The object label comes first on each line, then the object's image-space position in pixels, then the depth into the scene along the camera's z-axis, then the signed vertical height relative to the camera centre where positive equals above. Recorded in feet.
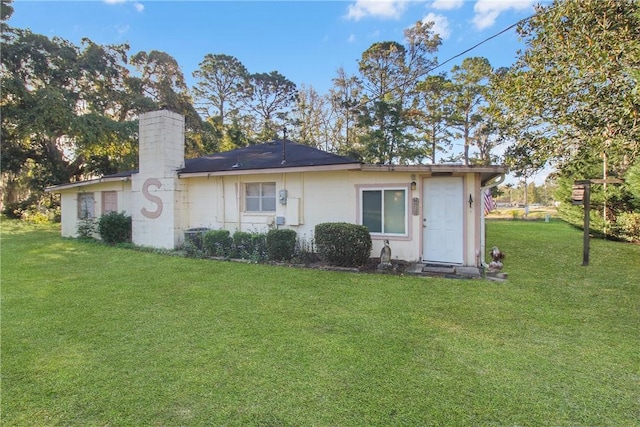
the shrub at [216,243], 28.32 -2.88
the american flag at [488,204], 46.22 +0.68
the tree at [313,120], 81.97 +22.91
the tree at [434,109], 75.25 +23.60
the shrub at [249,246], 26.96 -3.05
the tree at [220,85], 87.76 +34.20
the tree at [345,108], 76.95 +24.31
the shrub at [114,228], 34.09 -1.80
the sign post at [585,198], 25.22 +0.80
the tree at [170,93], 71.00 +25.87
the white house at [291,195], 23.79 +1.31
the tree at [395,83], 69.87 +29.74
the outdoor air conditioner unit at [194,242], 28.91 -2.90
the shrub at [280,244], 25.79 -2.72
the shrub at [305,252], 25.80 -3.54
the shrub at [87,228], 38.06 -2.02
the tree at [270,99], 89.76 +30.92
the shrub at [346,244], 23.27 -2.48
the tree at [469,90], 74.54 +27.44
